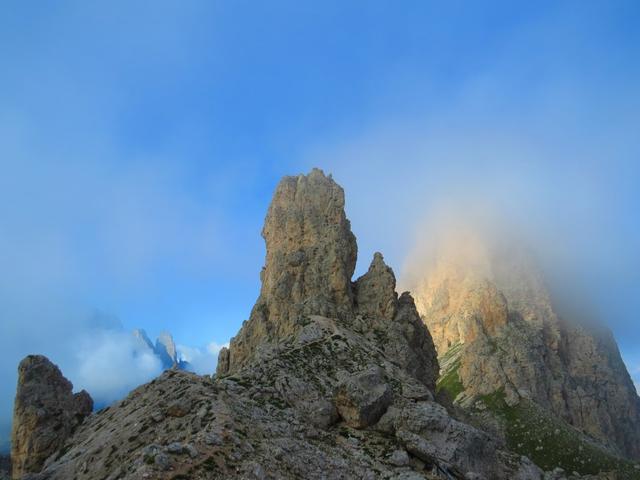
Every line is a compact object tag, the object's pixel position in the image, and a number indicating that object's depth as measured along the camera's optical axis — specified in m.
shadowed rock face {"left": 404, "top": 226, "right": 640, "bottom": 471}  150.62
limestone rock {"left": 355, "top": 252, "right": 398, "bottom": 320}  70.31
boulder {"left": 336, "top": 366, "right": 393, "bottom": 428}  40.66
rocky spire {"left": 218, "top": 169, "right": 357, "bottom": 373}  71.12
